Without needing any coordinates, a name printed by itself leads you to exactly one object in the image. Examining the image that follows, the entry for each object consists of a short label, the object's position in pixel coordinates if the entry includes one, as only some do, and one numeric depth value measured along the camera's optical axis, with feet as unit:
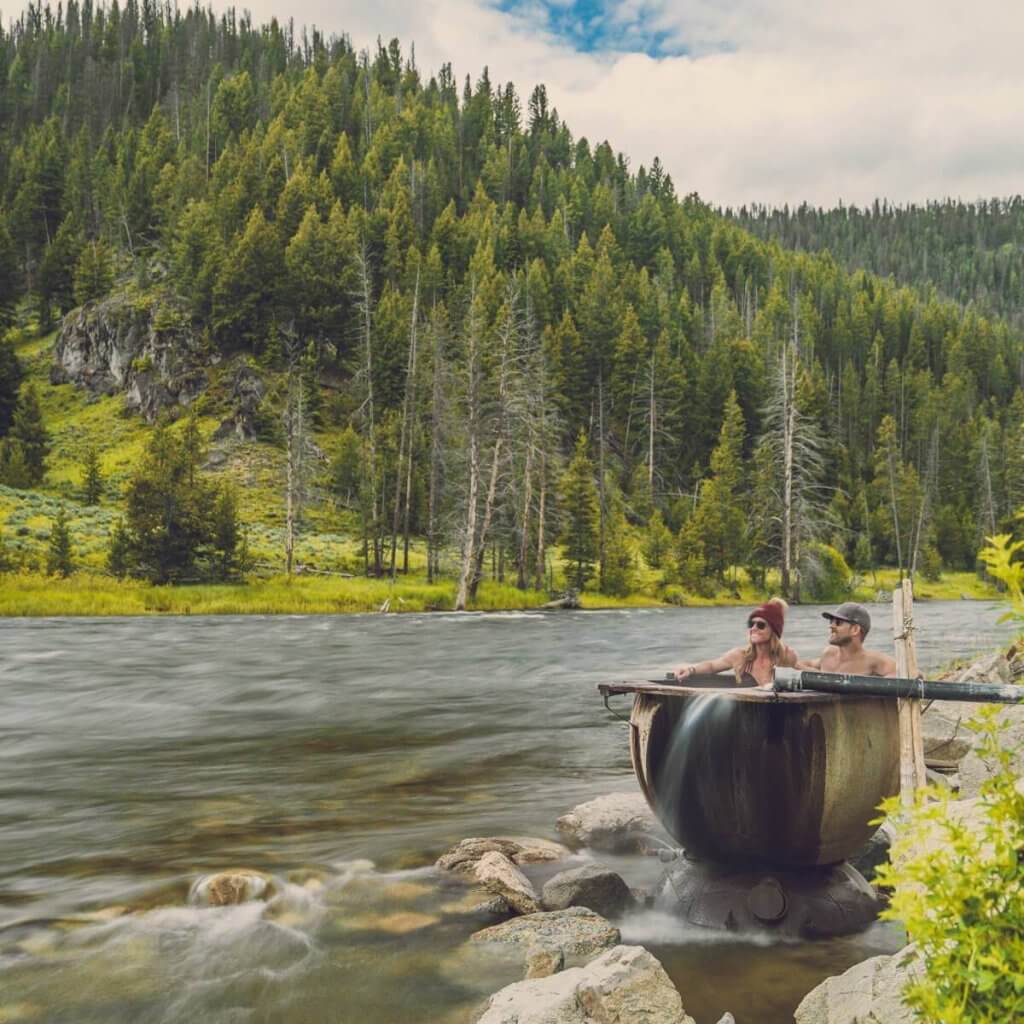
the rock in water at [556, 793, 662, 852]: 27.94
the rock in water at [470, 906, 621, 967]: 19.44
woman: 26.04
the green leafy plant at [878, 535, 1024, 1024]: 8.10
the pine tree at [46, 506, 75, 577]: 122.11
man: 24.49
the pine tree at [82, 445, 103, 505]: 176.96
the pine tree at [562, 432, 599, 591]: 159.02
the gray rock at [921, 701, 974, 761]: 34.14
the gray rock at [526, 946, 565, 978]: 17.44
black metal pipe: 18.28
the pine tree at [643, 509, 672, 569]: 192.03
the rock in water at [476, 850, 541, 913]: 21.98
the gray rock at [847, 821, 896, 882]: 24.79
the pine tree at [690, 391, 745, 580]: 189.78
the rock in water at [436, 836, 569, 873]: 25.20
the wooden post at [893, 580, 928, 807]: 19.16
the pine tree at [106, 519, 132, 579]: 127.85
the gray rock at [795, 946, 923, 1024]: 12.57
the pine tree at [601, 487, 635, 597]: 166.30
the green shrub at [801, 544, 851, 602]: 184.65
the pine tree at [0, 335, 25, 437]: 213.25
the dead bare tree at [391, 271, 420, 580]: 164.72
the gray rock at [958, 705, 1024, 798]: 25.63
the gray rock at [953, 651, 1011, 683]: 45.57
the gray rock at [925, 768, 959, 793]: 27.09
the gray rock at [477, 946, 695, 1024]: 14.46
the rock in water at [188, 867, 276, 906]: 22.91
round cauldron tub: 19.49
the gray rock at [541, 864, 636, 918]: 22.26
